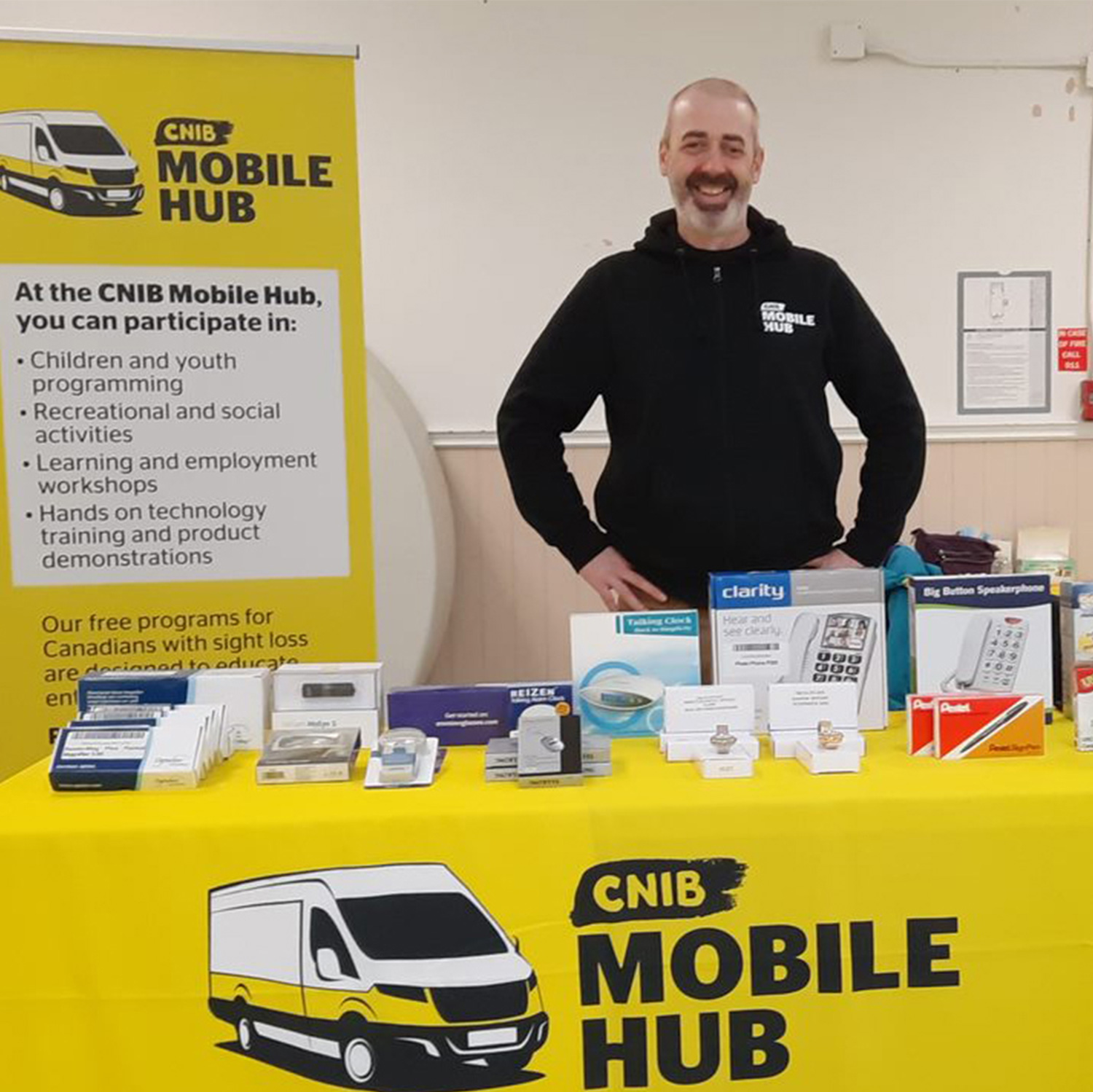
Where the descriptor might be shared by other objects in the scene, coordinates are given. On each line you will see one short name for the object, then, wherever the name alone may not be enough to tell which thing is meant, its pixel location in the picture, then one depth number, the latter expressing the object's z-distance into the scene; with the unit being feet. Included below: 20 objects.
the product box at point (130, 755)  4.09
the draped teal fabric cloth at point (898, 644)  5.44
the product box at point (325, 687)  4.56
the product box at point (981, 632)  4.64
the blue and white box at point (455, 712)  4.63
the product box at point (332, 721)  4.56
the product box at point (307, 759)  4.20
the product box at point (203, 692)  4.56
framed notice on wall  10.47
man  6.27
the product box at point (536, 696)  4.50
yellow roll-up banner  6.55
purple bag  9.64
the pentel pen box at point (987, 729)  4.28
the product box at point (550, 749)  4.07
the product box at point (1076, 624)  4.57
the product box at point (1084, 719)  4.28
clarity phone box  4.65
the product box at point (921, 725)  4.35
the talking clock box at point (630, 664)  4.66
